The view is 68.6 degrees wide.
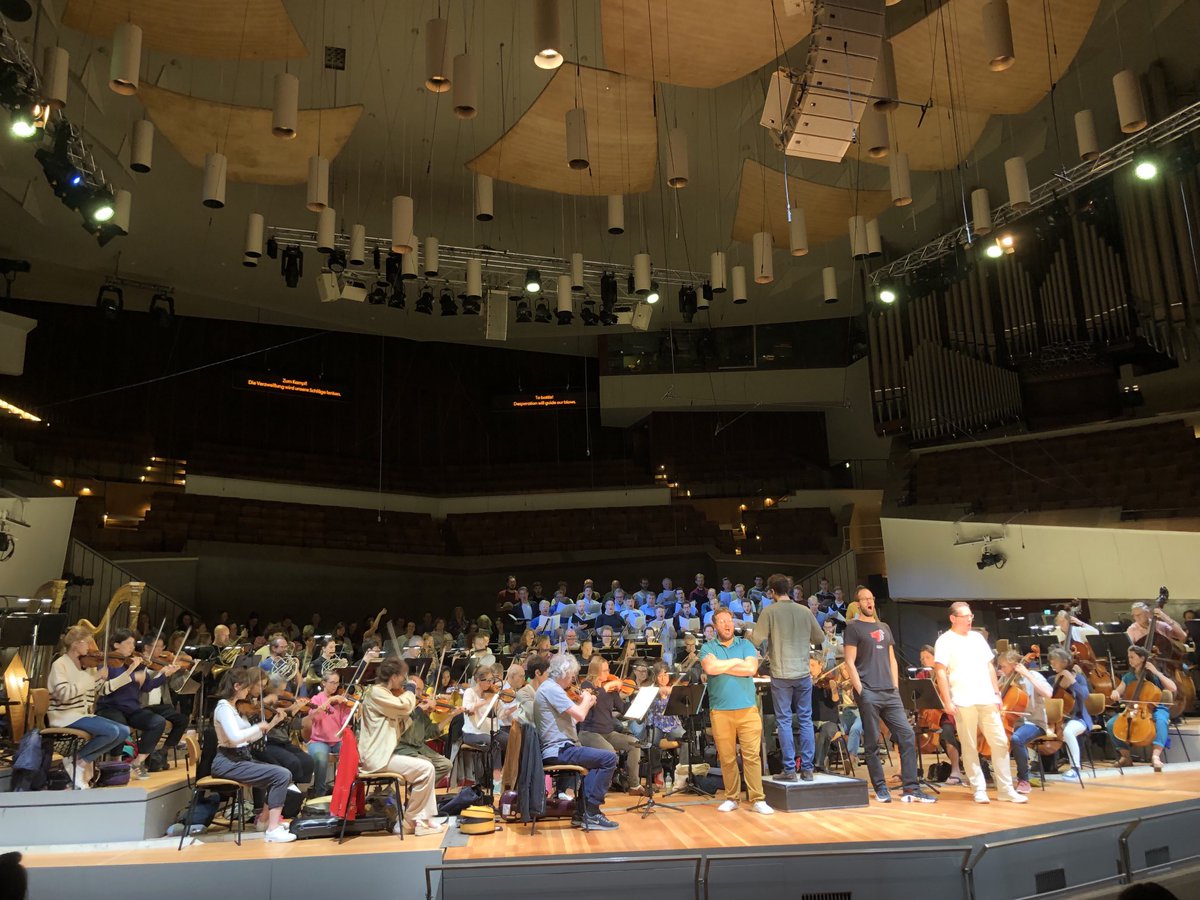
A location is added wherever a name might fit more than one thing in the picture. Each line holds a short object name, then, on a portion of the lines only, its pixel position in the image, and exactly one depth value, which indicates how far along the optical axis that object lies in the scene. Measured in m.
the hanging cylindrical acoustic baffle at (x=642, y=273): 12.64
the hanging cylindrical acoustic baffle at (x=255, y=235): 11.17
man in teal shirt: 6.15
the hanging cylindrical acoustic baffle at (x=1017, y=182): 9.86
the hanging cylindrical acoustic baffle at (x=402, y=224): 10.48
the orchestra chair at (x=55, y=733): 6.22
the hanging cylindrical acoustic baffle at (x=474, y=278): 13.03
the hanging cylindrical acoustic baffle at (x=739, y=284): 12.60
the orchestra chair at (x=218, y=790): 5.75
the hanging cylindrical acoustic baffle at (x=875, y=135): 8.58
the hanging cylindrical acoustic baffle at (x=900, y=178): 9.68
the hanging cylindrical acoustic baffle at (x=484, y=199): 10.77
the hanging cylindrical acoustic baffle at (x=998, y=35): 7.19
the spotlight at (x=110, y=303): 14.36
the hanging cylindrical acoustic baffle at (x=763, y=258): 11.95
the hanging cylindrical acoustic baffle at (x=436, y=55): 7.25
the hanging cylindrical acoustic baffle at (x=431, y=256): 12.32
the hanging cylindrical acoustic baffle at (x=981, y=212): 11.02
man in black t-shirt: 6.25
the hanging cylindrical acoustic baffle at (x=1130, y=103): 8.38
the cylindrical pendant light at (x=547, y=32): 6.61
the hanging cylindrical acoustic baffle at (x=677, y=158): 9.28
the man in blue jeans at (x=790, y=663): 6.29
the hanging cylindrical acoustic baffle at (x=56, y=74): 8.08
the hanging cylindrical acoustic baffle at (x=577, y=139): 8.42
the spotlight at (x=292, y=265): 12.98
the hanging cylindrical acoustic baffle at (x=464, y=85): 7.52
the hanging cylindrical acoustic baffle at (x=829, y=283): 12.95
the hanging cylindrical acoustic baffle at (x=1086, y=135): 9.20
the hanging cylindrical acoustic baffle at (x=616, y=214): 11.39
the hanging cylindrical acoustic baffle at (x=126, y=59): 7.79
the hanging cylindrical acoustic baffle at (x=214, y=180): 9.88
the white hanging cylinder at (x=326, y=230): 10.99
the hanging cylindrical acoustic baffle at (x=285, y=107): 8.50
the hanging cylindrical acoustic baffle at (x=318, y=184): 9.92
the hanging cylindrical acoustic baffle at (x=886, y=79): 8.02
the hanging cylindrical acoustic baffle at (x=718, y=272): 12.52
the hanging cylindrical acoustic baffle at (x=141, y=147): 9.43
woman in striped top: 6.29
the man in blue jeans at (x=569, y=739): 6.02
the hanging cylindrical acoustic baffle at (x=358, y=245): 12.30
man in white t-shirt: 6.09
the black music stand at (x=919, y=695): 6.97
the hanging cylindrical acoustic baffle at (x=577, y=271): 13.20
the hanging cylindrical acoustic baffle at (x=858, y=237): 11.60
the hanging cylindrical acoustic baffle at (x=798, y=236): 11.26
